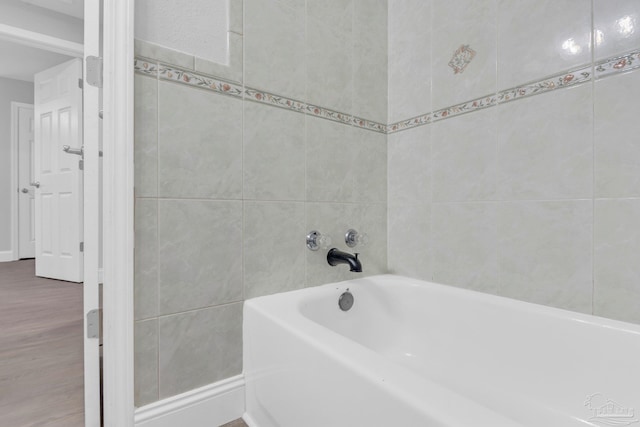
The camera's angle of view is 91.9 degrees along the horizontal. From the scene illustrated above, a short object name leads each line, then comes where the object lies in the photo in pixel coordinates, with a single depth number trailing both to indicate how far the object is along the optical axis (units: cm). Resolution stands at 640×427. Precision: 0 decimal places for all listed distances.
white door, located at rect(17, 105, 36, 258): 377
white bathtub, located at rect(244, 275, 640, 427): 59
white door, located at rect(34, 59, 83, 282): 268
